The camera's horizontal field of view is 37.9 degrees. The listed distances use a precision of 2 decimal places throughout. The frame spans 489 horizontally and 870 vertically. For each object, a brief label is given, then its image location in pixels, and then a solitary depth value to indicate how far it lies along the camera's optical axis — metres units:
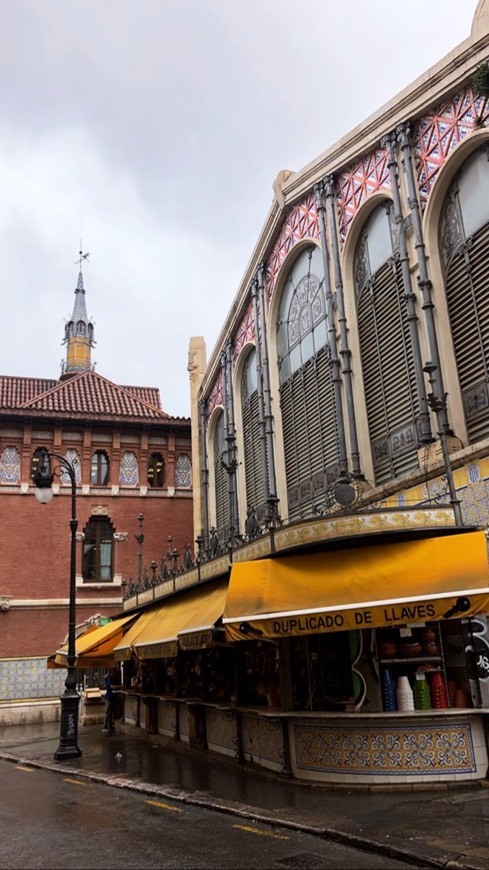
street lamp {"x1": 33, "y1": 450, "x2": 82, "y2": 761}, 16.33
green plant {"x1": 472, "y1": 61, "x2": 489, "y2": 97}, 8.34
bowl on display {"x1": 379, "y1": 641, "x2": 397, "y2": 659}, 10.88
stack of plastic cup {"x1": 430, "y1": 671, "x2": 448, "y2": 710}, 10.39
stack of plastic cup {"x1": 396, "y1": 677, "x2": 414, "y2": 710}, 10.37
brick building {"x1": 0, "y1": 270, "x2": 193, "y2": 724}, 29.12
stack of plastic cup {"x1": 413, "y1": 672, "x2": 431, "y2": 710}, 10.39
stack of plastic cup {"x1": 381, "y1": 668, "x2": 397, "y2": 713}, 10.52
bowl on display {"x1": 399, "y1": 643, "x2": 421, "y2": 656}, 10.81
